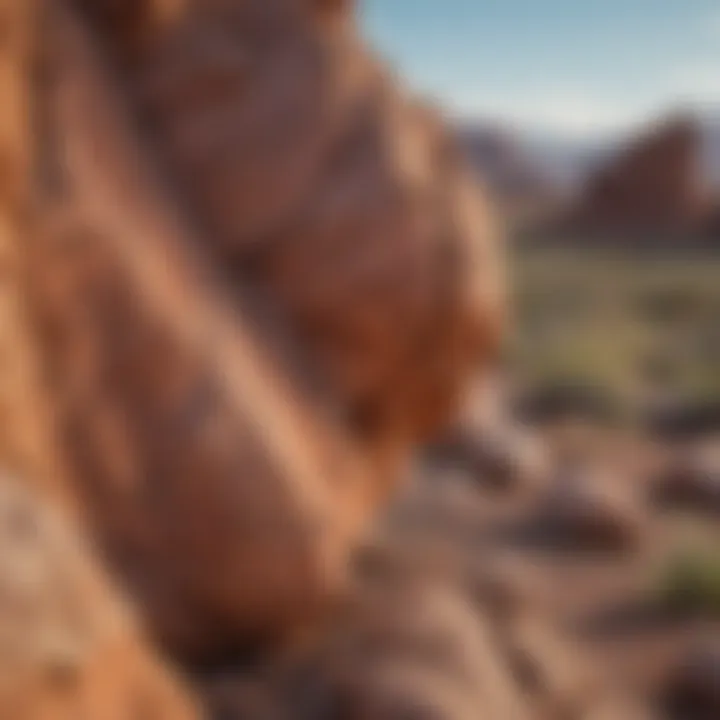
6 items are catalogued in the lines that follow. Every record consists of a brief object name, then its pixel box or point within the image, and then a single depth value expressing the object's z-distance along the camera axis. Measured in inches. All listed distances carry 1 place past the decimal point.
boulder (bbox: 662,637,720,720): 230.5
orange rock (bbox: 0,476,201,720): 81.4
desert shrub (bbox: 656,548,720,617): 281.4
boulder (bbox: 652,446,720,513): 377.7
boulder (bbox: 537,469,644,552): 328.2
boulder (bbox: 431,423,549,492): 395.2
